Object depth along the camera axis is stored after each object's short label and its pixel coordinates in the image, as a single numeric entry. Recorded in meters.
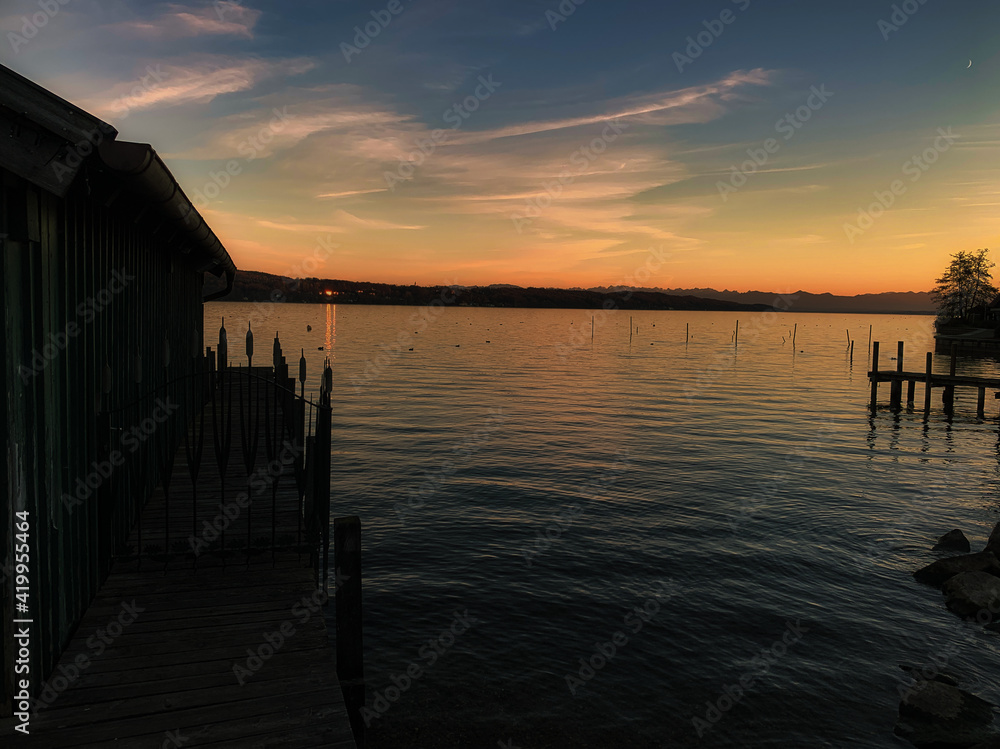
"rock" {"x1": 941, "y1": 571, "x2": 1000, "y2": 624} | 11.85
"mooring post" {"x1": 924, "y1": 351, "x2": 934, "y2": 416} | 36.56
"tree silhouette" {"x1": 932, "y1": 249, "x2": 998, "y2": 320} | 115.31
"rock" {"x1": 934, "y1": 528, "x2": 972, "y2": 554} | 15.09
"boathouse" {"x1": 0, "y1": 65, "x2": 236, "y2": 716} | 4.74
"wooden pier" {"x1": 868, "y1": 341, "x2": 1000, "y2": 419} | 34.41
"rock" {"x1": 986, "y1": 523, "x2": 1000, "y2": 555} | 13.72
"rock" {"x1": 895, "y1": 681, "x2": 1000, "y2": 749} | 8.16
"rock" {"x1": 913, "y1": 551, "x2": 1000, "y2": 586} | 13.13
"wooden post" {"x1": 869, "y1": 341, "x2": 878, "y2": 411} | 38.56
